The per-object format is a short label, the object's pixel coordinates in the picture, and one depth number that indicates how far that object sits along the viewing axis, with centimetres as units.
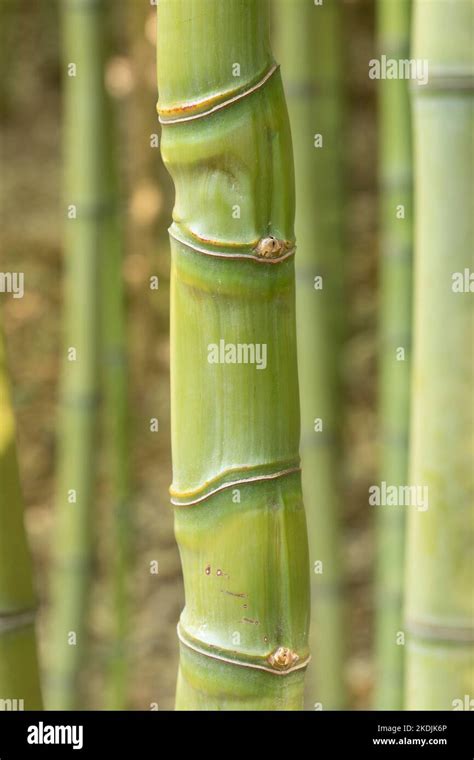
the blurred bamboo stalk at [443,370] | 131
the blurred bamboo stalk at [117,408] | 214
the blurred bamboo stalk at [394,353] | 177
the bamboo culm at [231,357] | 123
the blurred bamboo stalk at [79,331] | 194
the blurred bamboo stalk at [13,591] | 129
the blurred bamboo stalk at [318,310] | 177
